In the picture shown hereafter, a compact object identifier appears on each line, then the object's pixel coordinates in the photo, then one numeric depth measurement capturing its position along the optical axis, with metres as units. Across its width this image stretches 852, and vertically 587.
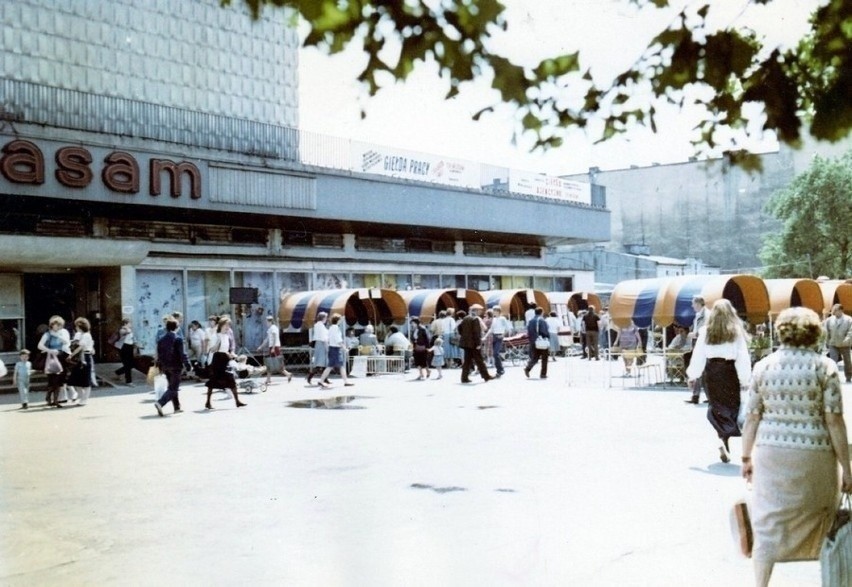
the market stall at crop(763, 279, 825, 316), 26.59
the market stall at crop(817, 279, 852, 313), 31.31
